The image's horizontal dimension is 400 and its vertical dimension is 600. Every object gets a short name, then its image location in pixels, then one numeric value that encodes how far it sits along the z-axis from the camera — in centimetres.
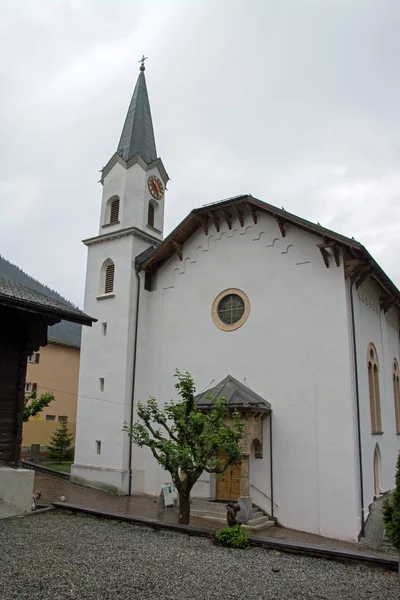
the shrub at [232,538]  880
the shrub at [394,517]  792
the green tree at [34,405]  2331
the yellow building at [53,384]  3012
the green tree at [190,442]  1173
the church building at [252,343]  1507
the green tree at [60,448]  2644
